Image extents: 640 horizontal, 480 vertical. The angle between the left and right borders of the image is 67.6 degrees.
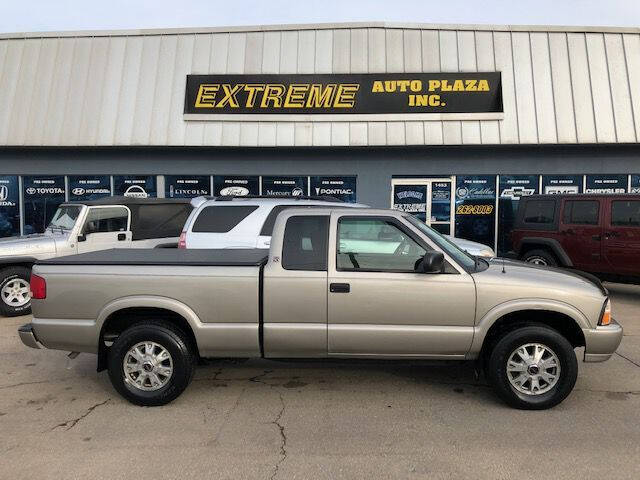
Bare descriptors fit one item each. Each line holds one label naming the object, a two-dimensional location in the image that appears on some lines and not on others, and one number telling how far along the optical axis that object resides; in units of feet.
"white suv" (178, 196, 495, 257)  22.99
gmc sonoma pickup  13.07
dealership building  40.32
